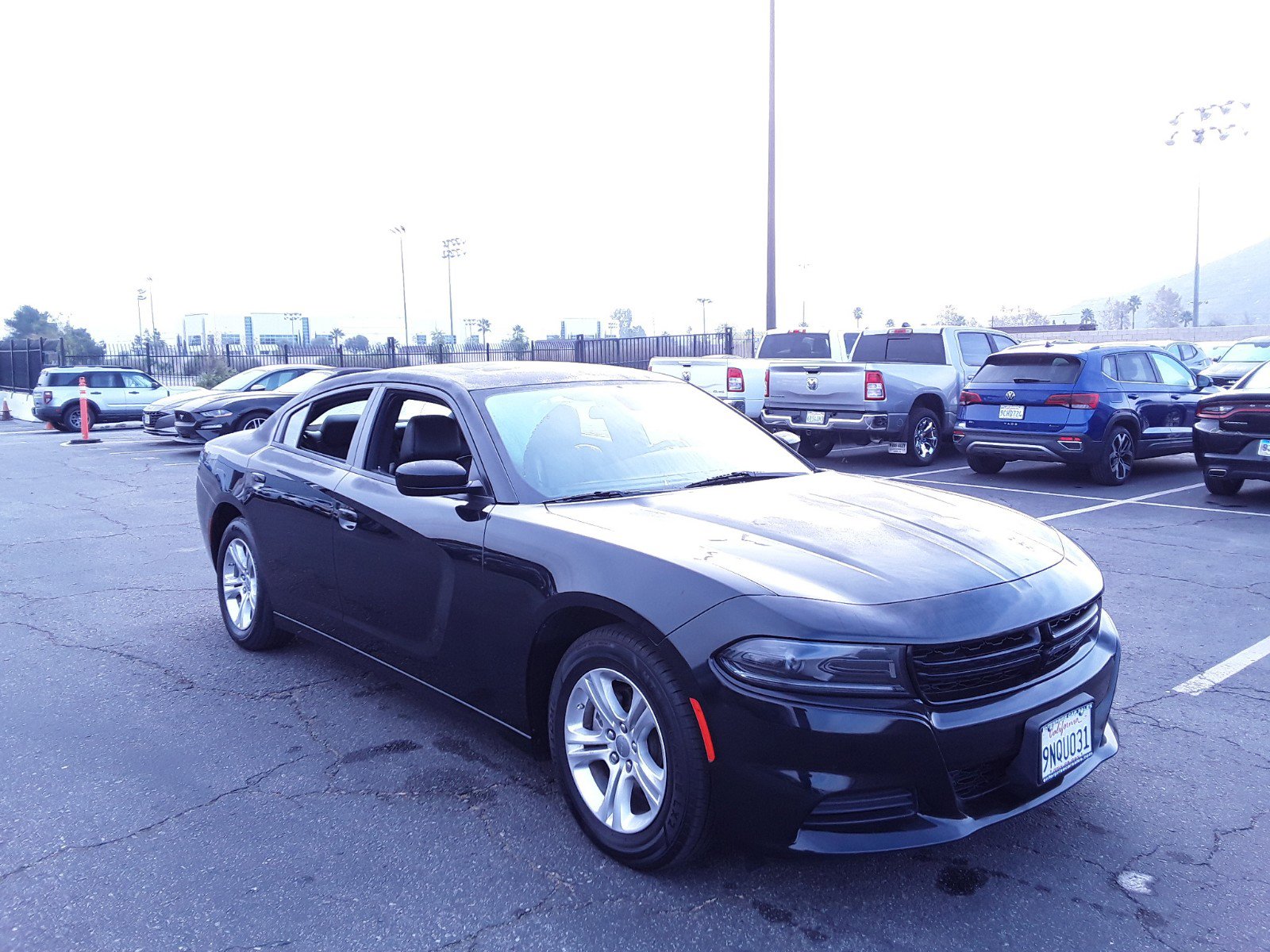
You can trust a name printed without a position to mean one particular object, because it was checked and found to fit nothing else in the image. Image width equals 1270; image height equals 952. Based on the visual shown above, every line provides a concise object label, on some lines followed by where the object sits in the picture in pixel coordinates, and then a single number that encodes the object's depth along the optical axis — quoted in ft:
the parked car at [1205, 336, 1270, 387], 67.00
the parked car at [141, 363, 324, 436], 55.88
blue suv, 37.45
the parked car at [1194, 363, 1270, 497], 31.53
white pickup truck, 49.11
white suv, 74.74
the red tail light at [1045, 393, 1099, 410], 37.22
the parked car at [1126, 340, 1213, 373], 72.95
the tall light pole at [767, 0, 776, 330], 68.95
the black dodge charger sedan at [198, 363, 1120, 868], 9.02
